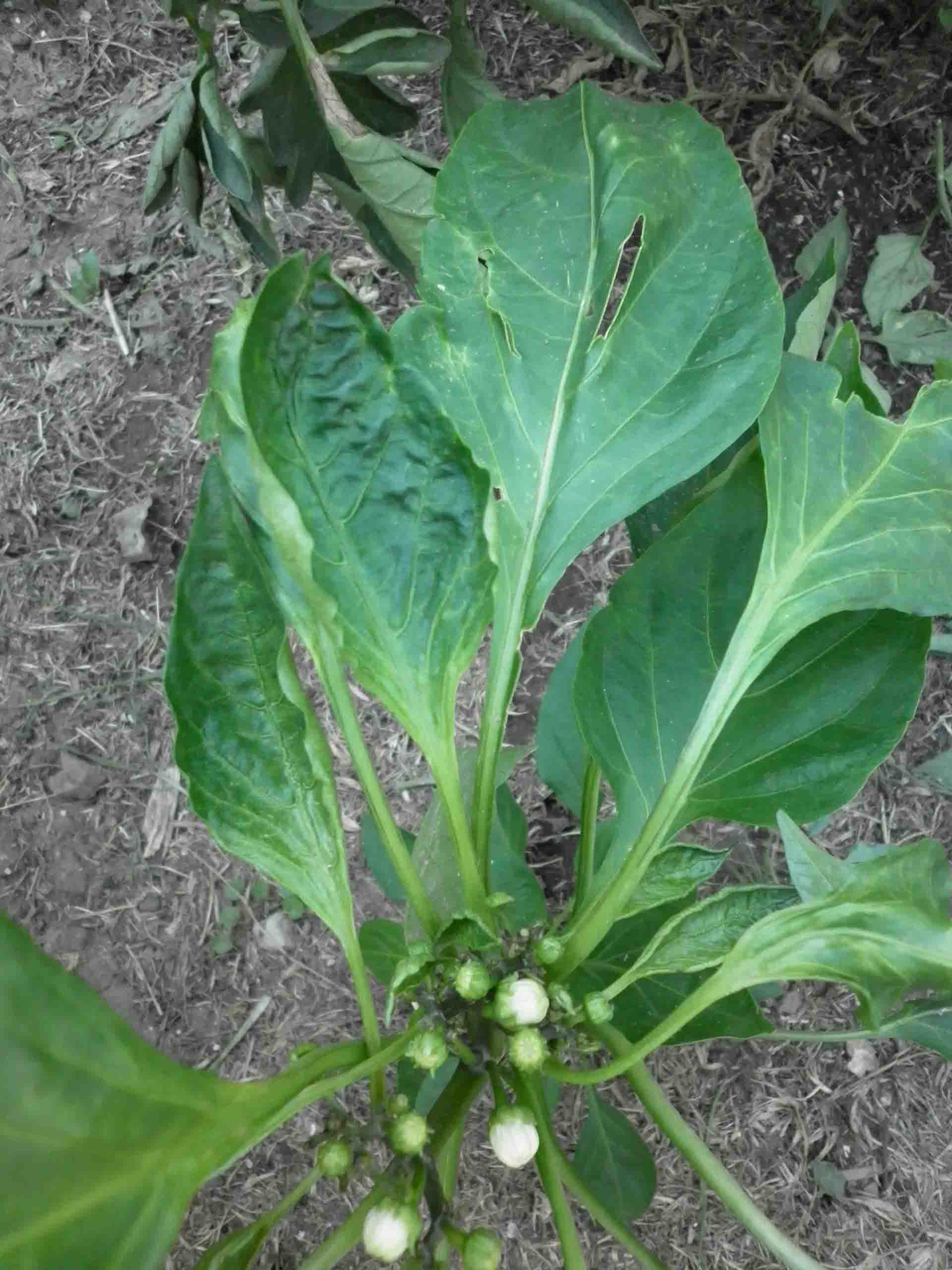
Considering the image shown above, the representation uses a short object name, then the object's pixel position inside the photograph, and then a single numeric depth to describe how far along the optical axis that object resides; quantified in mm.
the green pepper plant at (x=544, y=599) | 440
